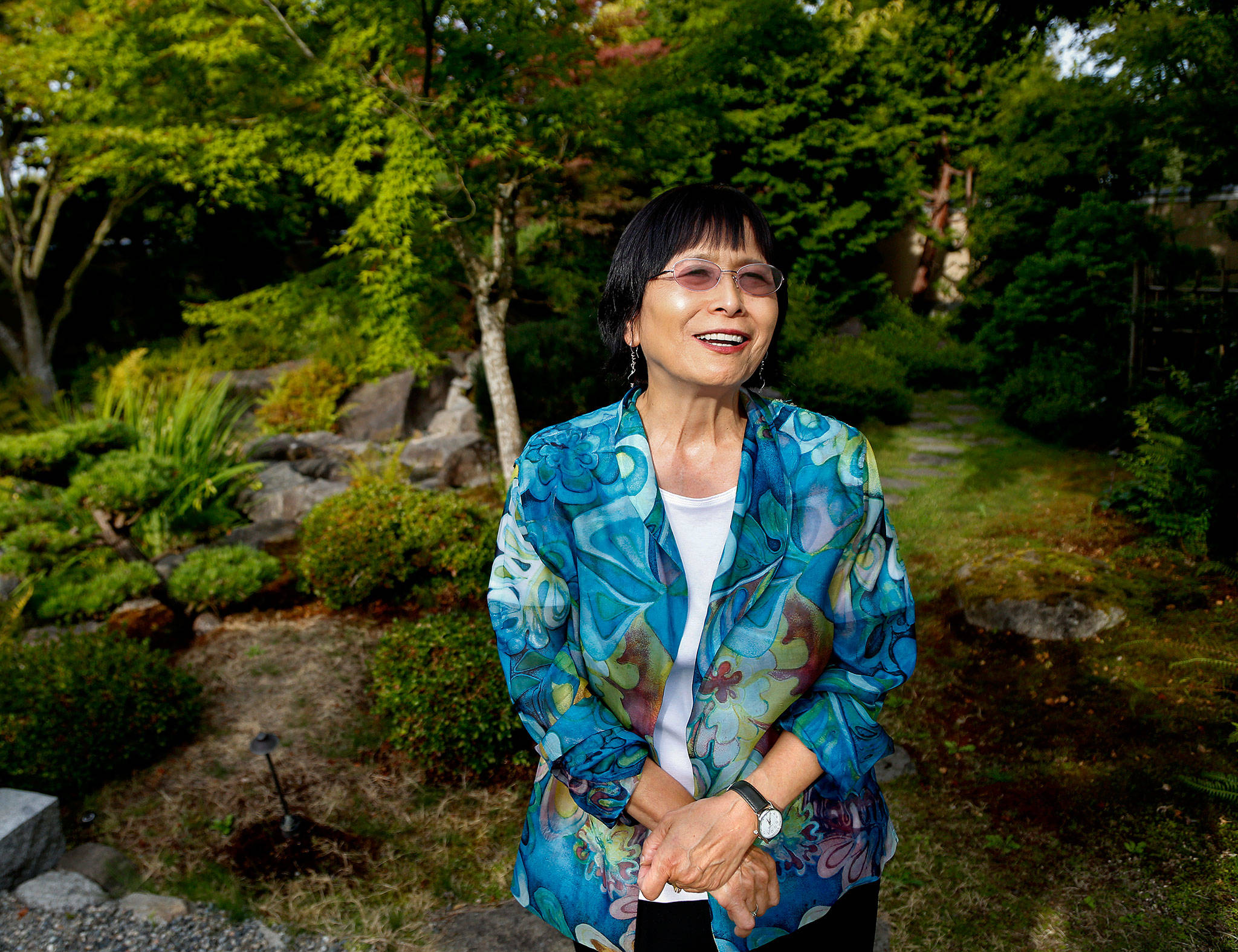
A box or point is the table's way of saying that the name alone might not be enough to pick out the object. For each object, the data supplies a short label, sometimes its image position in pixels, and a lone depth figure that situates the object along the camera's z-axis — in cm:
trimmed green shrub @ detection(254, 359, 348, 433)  1002
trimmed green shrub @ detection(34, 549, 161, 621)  492
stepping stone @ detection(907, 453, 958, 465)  769
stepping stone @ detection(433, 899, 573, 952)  263
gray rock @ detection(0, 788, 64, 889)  297
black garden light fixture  310
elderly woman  133
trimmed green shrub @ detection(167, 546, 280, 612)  512
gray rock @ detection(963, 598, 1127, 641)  418
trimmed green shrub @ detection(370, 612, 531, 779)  348
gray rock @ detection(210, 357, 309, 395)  1070
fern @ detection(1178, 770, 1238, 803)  267
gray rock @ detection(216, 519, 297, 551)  624
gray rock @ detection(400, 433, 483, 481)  812
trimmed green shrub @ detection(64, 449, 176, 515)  483
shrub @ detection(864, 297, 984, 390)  1171
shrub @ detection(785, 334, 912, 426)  917
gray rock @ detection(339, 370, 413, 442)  1002
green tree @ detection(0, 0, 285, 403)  527
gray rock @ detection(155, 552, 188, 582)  557
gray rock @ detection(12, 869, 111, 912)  291
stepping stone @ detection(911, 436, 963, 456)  815
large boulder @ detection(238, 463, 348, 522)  714
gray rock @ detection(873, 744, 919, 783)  336
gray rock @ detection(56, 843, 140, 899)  308
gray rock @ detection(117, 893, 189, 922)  284
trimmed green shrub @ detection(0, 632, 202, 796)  346
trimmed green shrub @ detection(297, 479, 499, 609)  512
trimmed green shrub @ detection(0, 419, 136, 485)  466
